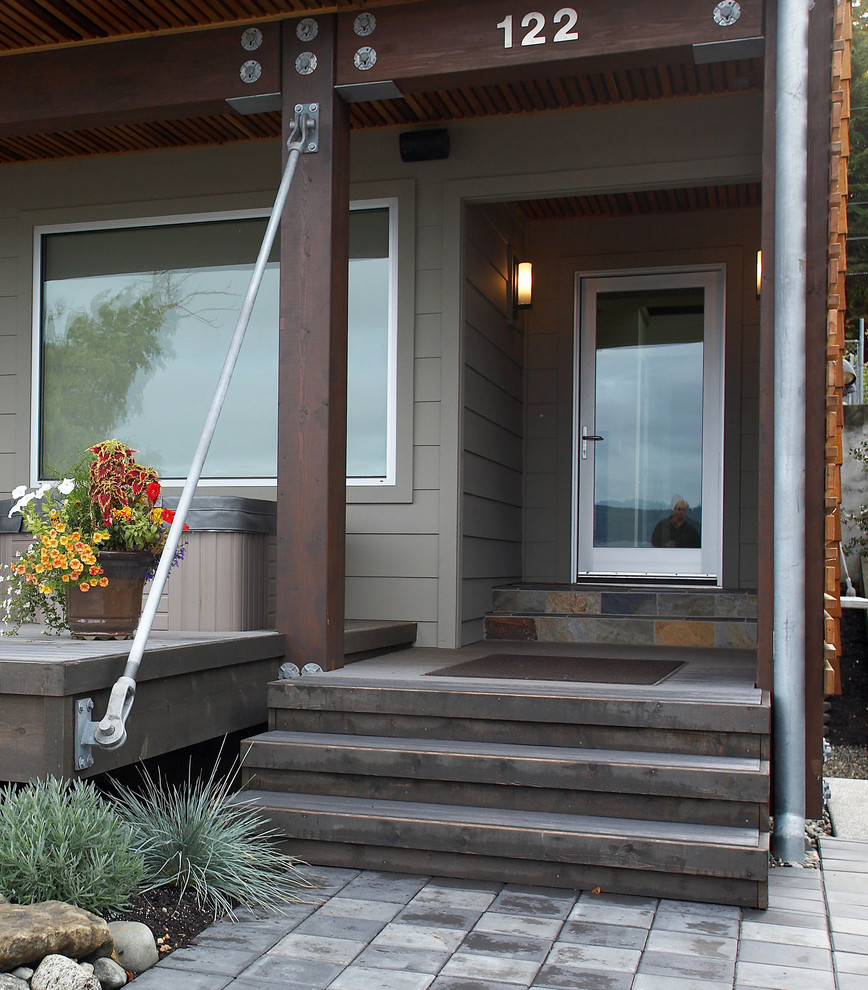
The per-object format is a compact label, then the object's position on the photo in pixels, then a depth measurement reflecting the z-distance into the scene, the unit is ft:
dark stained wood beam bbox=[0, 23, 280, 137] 12.64
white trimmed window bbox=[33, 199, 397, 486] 16.22
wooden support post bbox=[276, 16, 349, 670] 12.03
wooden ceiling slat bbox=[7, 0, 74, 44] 12.20
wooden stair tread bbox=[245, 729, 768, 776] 9.66
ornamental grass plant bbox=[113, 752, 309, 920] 8.84
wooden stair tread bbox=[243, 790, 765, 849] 9.15
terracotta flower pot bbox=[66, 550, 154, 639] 10.50
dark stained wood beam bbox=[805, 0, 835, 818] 11.02
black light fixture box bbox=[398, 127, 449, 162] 15.74
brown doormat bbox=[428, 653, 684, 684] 11.96
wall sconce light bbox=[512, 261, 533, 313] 19.07
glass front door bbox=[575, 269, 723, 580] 18.43
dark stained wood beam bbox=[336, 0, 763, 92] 11.38
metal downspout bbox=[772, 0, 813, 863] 10.73
